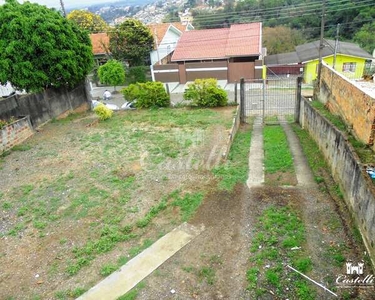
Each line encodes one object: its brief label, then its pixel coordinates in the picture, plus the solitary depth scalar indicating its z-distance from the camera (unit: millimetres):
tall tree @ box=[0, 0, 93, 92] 13031
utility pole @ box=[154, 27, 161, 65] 26744
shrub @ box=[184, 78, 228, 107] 15664
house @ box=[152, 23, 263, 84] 25047
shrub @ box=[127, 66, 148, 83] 26531
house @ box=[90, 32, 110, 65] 28656
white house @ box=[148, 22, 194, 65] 28469
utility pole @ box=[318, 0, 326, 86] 13422
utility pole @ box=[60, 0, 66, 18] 17525
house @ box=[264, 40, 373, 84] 23781
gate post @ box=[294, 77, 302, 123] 13453
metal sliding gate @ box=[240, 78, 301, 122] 15023
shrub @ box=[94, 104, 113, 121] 14820
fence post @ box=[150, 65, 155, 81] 26447
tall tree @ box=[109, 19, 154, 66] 26219
